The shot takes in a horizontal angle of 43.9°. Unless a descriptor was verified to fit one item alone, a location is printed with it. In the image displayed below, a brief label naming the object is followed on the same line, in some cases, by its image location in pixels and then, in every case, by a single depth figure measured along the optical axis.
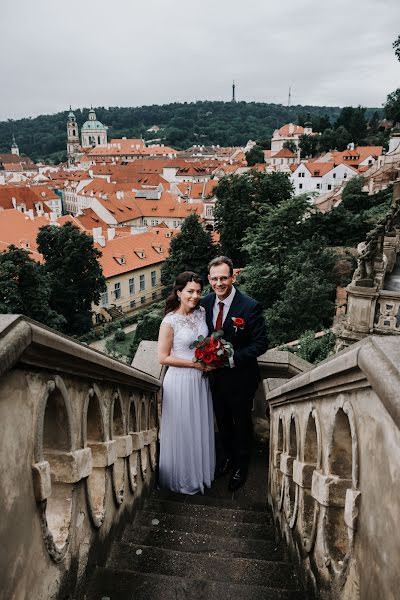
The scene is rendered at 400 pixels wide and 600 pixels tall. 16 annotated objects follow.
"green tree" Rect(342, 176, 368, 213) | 38.38
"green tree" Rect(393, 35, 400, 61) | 31.17
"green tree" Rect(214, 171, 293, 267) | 37.00
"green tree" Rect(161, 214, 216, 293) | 40.12
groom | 4.71
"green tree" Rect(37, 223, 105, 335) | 34.72
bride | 4.82
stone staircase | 2.95
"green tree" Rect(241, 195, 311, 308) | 27.00
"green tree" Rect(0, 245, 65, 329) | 27.20
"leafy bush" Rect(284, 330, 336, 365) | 13.26
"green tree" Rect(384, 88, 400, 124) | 49.90
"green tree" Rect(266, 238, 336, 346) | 20.34
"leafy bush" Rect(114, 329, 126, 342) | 34.84
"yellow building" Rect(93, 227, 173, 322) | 40.41
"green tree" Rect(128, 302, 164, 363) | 29.98
